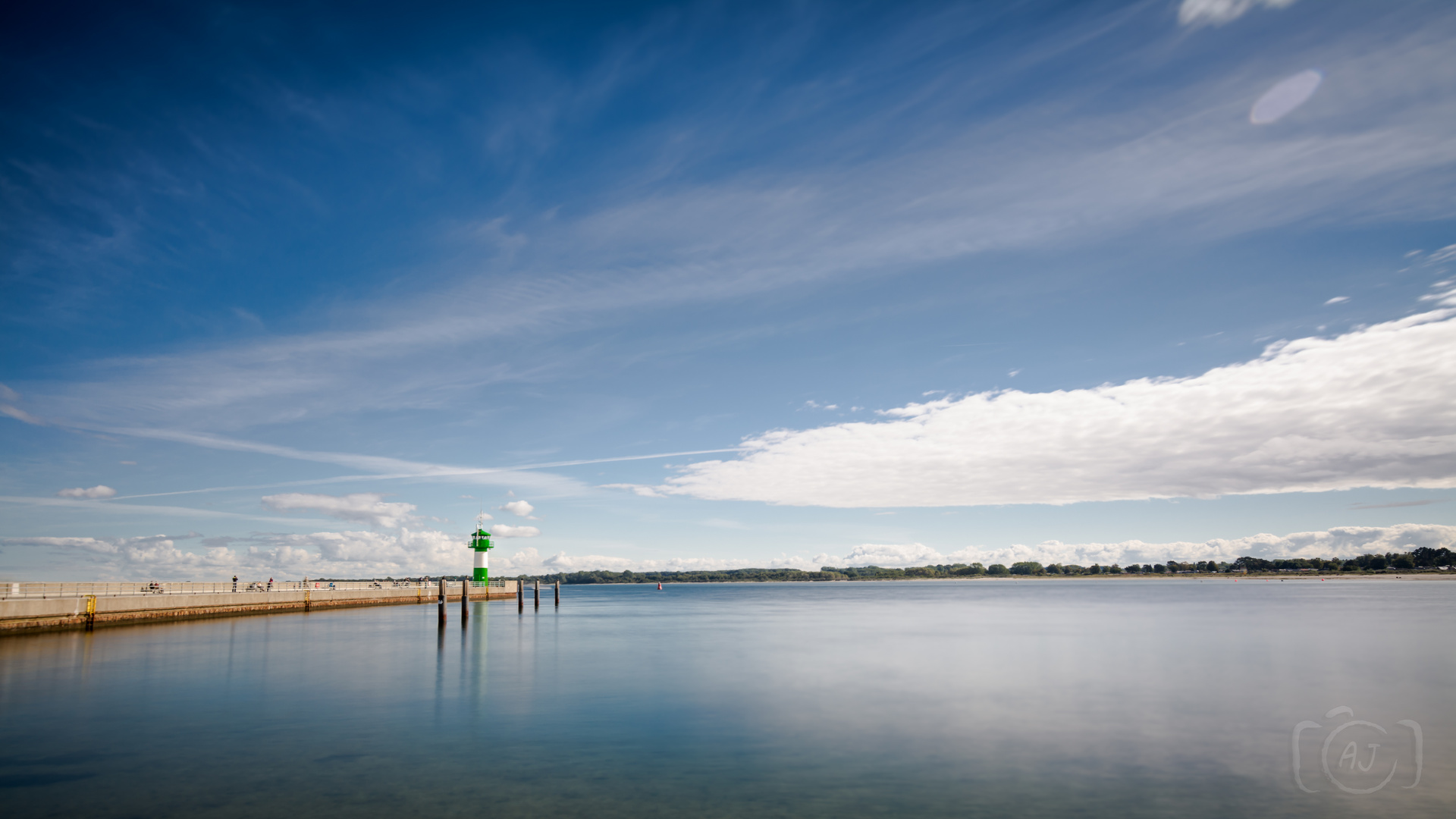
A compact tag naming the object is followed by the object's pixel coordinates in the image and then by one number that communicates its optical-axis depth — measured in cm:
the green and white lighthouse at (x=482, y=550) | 7962
